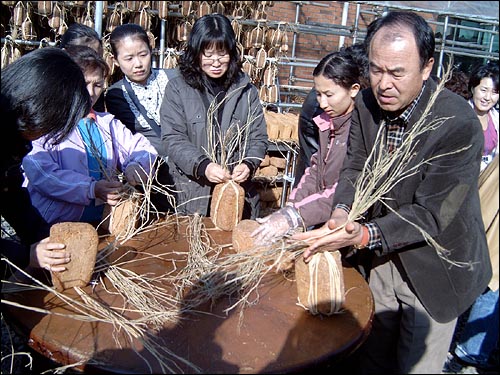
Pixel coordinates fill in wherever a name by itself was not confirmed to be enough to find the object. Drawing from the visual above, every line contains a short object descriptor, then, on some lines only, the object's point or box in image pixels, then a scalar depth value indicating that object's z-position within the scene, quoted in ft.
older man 5.92
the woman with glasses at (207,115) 8.87
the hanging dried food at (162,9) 18.44
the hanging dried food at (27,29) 17.74
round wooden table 4.55
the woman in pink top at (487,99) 11.13
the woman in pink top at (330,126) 7.61
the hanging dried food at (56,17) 18.07
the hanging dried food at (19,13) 17.61
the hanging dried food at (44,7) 17.78
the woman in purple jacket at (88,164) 7.22
